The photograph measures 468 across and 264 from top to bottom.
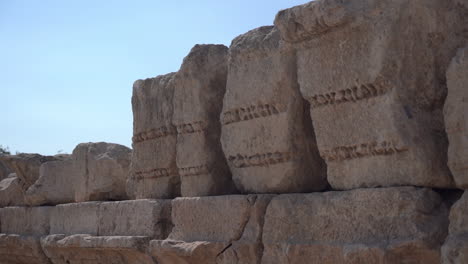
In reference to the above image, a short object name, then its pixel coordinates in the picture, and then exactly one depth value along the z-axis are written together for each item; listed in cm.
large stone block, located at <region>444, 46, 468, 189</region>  324
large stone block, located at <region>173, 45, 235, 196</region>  503
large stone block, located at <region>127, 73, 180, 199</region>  552
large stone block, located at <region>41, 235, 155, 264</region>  532
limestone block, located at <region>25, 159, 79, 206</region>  748
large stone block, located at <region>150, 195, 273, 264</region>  433
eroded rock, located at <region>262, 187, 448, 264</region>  337
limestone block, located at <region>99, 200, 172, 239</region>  534
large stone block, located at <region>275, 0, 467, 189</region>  349
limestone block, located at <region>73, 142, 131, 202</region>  671
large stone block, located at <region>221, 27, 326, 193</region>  424
